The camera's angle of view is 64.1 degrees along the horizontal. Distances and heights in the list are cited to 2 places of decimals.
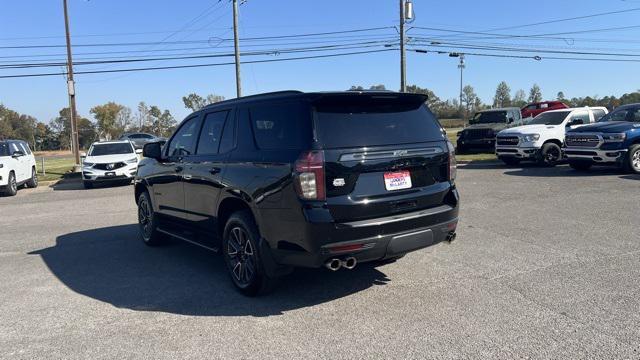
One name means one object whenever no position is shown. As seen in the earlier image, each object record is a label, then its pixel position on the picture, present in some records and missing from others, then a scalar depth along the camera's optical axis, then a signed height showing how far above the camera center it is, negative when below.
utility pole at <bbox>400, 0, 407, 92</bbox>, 27.92 +3.90
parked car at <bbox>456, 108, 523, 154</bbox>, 20.11 +0.02
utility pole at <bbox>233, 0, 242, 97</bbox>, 30.98 +5.42
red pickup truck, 34.75 +1.36
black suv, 4.20 -0.44
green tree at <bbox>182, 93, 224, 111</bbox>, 99.94 +7.06
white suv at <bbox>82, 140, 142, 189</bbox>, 16.17 -0.89
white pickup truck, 15.93 -0.33
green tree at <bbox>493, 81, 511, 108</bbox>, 121.32 +7.99
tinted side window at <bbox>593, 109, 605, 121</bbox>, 17.01 +0.37
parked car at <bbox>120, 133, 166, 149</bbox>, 39.71 +0.07
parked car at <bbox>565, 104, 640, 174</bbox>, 13.36 -0.48
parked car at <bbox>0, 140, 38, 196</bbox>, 14.49 -0.77
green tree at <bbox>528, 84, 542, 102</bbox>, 124.91 +8.26
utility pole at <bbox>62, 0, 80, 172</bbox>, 21.56 +2.31
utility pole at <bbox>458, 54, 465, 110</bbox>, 90.62 +11.08
